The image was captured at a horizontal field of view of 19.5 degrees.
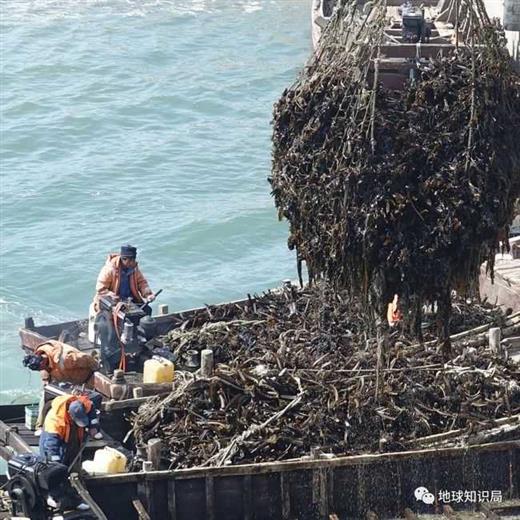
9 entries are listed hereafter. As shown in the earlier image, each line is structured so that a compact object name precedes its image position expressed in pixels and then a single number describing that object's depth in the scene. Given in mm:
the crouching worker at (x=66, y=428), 14586
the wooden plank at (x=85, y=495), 14648
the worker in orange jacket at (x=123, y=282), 18141
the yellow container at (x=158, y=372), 17359
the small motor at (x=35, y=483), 14422
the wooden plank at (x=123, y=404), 16859
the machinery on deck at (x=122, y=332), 17594
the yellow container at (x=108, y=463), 15703
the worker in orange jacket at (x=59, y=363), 16531
